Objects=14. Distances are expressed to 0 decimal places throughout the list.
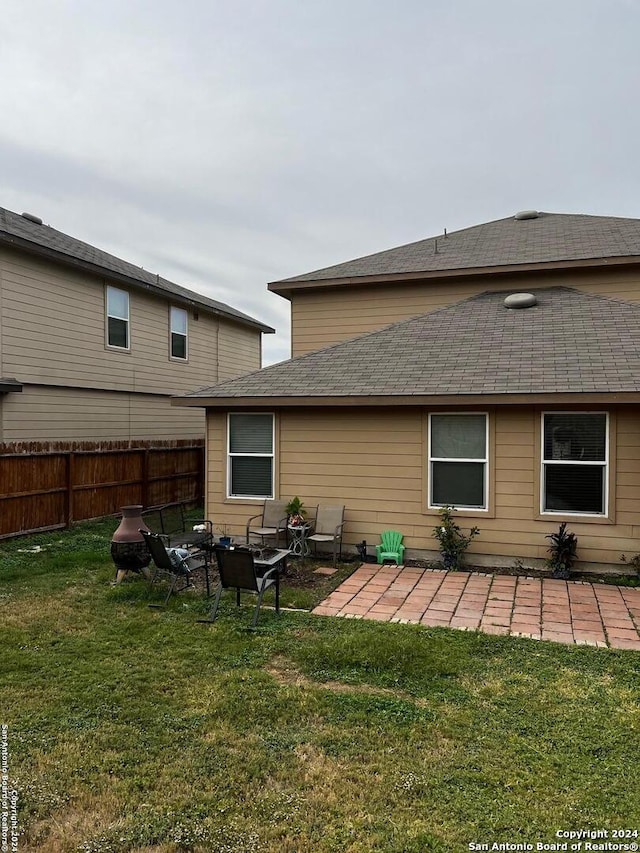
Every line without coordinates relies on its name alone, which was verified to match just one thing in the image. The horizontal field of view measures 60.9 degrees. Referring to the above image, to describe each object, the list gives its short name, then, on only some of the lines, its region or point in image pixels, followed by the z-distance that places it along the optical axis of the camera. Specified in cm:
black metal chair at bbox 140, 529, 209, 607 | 617
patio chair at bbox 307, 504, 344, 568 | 826
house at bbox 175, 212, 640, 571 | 746
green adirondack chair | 809
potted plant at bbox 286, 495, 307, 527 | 840
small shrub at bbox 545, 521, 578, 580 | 727
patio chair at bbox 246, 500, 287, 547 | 862
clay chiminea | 699
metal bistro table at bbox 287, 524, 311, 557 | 821
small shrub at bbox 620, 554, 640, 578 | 718
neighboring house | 1069
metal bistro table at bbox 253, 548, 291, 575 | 621
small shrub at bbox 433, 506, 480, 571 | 775
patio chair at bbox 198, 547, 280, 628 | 542
